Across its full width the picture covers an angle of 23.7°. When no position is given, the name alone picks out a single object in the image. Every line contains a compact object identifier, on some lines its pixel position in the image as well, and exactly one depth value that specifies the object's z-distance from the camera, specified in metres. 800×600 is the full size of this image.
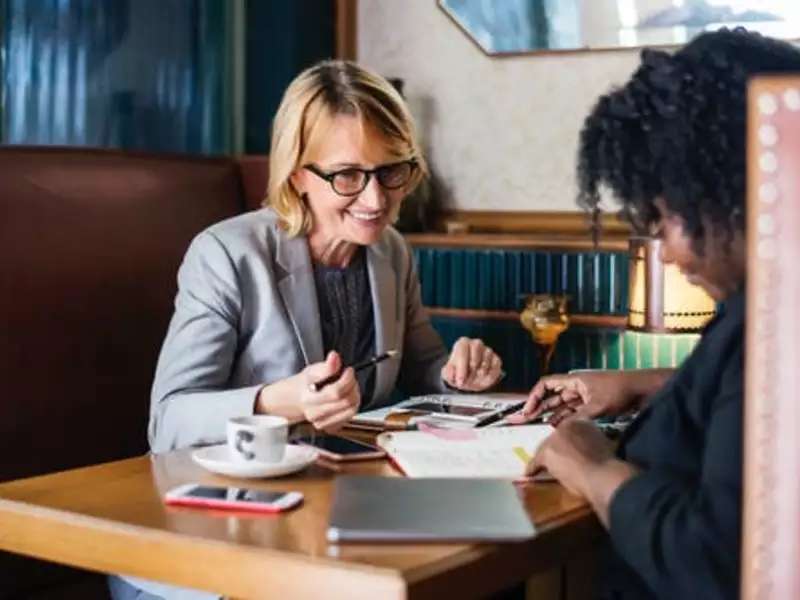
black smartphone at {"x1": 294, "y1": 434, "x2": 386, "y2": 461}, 2.30
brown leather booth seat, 2.75
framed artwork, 3.38
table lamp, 3.08
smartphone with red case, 2.03
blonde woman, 2.61
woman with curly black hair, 1.85
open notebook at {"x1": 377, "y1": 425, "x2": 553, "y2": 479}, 2.22
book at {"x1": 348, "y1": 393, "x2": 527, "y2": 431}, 2.51
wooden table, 1.84
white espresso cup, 2.19
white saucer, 2.18
